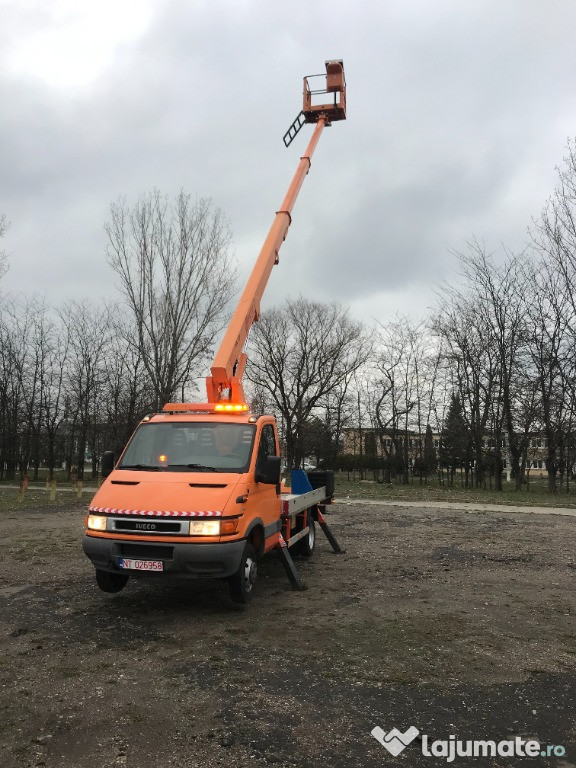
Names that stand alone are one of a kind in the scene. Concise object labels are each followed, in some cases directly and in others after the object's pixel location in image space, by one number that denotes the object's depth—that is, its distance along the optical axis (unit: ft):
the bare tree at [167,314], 96.48
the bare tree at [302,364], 153.48
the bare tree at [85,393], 135.23
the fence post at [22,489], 64.80
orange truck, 19.11
